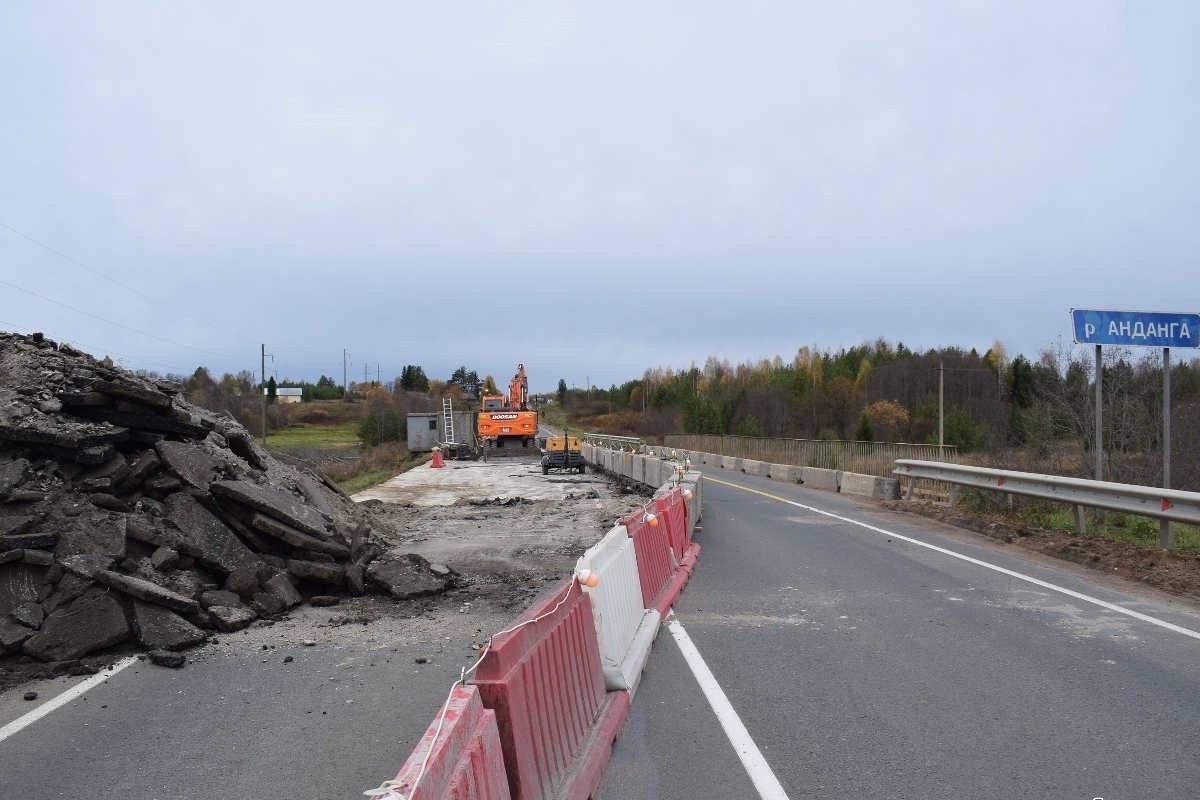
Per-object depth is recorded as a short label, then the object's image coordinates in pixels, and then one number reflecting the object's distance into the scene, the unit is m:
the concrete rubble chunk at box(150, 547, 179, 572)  8.66
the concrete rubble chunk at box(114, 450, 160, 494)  9.92
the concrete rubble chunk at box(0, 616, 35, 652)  7.17
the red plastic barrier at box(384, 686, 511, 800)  2.74
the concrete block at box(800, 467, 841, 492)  27.02
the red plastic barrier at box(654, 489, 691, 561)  10.75
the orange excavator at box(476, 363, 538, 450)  48.84
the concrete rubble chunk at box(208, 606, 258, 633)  8.27
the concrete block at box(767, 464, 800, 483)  30.86
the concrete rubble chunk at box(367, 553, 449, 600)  9.89
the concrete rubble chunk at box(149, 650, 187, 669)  7.16
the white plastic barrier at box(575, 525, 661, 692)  5.82
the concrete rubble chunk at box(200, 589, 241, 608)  8.60
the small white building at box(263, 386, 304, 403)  142.54
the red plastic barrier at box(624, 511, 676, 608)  8.38
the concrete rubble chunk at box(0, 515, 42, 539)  8.14
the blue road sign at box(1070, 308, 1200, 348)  13.84
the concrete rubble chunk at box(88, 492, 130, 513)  9.32
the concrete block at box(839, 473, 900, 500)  22.61
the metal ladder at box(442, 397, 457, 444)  52.03
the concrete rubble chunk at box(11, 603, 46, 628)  7.40
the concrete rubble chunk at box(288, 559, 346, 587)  9.87
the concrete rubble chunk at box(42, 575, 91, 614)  7.68
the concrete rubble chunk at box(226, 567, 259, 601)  9.09
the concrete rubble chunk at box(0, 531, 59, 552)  7.93
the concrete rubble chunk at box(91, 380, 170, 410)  10.42
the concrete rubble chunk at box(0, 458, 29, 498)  8.68
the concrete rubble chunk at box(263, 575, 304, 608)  9.22
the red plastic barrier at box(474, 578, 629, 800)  3.71
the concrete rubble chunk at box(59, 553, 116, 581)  7.91
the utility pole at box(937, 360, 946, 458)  43.47
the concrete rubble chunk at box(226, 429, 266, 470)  13.08
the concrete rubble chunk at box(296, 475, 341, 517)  12.97
